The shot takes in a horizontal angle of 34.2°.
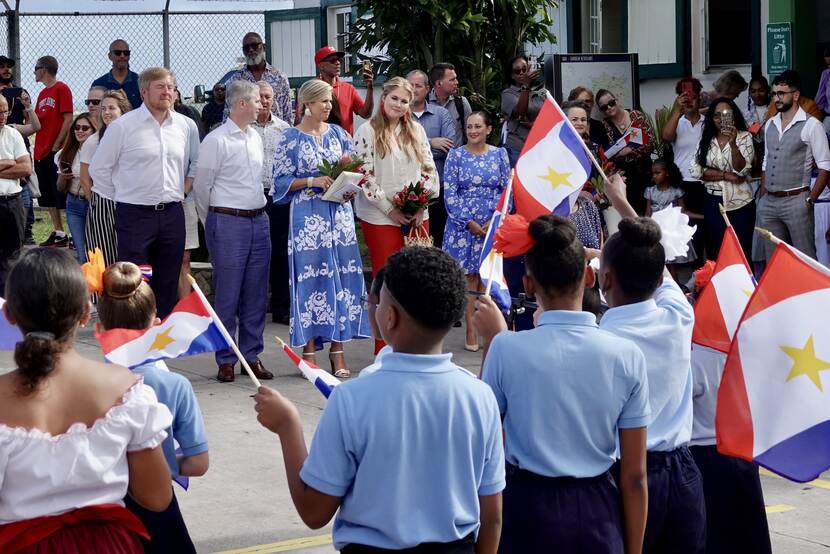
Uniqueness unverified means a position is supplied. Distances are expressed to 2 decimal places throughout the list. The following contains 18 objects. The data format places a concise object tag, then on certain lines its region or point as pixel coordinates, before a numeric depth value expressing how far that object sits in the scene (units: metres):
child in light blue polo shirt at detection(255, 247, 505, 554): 3.14
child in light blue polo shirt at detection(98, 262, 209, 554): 4.09
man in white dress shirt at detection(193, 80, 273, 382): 8.92
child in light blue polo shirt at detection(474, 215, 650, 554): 3.73
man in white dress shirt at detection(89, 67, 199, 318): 8.88
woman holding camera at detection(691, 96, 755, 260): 11.55
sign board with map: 13.53
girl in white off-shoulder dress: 3.12
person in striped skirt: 9.41
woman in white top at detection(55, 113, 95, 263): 11.33
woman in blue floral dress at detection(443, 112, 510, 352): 10.07
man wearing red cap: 12.12
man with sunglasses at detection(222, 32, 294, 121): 12.36
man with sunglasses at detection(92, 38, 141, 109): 13.55
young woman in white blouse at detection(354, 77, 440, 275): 9.34
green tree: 13.55
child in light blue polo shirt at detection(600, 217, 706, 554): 4.12
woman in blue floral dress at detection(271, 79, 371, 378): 9.02
